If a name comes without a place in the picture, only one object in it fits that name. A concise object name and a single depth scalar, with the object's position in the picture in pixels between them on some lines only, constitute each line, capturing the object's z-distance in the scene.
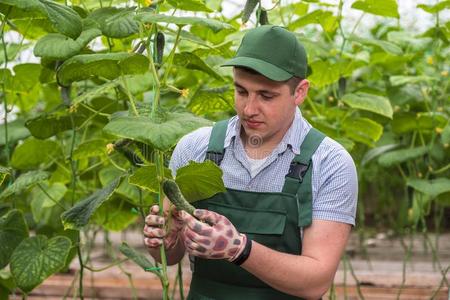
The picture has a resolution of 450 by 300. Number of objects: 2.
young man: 1.83
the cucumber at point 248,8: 2.08
